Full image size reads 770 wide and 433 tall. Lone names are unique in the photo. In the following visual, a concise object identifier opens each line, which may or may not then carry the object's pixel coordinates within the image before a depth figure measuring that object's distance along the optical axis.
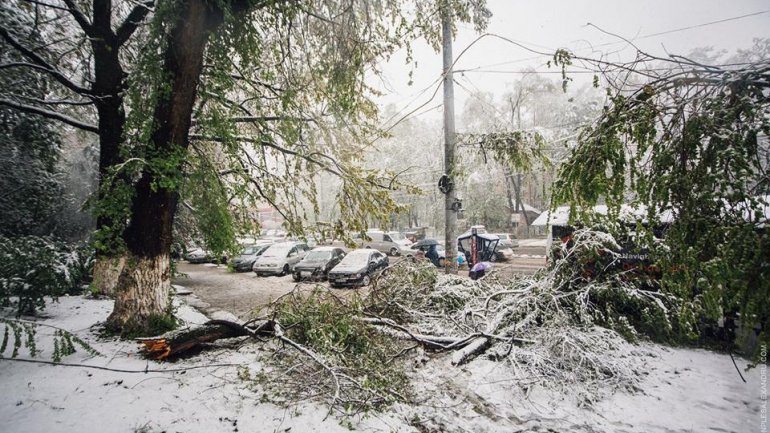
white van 22.53
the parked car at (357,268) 12.73
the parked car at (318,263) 14.55
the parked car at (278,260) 16.47
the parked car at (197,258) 21.71
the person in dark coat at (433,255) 17.80
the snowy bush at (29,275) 5.98
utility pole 8.75
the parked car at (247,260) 17.81
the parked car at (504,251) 20.50
